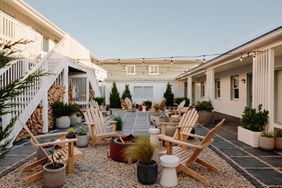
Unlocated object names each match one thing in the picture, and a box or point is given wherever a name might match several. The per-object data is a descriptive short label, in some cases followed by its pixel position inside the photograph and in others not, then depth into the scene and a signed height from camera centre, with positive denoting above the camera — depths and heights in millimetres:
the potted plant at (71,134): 5387 -1054
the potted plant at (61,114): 8484 -816
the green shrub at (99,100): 13649 -360
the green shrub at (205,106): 9695 -540
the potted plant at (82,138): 5691 -1223
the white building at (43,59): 6910 +1680
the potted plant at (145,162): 3416 -1188
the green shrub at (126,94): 19719 +61
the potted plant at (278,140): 5297 -1197
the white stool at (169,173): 3355 -1303
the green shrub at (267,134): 5387 -1056
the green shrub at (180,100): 16900 -523
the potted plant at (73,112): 8840 -815
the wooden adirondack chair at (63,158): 3531 -1213
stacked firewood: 6970 -804
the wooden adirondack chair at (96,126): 5734 -942
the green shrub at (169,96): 19688 -133
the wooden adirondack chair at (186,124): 4973 -803
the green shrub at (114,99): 19525 -419
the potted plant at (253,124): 5645 -856
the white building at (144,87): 20234 +766
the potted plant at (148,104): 17672 -833
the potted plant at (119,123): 7160 -998
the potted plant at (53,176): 3189 -1283
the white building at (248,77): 5715 +770
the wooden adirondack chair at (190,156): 3467 -1186
